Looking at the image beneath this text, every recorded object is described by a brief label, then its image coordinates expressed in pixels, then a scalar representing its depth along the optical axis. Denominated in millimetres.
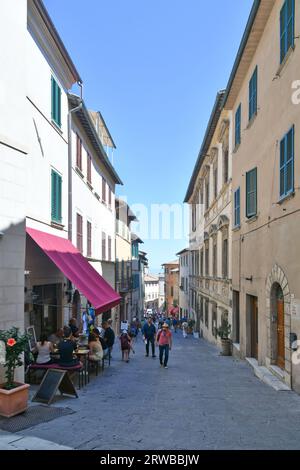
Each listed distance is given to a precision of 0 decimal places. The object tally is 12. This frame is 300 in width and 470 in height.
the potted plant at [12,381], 6863
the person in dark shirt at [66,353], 9672
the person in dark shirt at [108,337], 13928
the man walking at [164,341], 13859
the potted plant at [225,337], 17531
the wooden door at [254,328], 14203
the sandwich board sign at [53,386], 7960
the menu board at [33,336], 11255
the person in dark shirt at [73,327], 14314
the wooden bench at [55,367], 9648
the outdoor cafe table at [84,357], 10648
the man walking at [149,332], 16344
